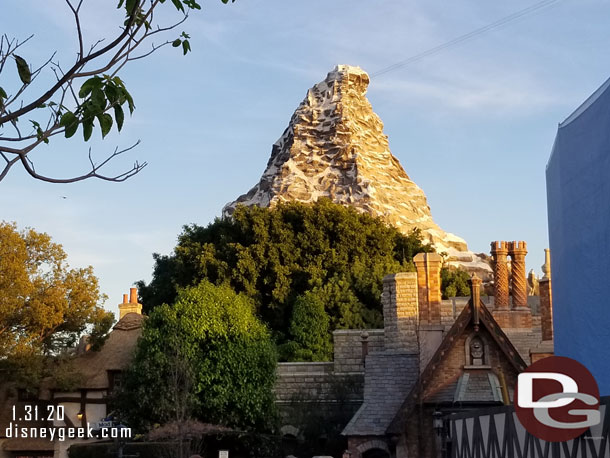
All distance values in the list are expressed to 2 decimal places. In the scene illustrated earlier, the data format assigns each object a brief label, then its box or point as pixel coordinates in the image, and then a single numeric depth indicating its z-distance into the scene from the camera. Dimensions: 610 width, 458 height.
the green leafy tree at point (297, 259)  47.62
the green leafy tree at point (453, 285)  51.38
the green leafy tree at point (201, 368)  33.28
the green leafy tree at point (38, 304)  42.91
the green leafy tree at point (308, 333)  43.28
